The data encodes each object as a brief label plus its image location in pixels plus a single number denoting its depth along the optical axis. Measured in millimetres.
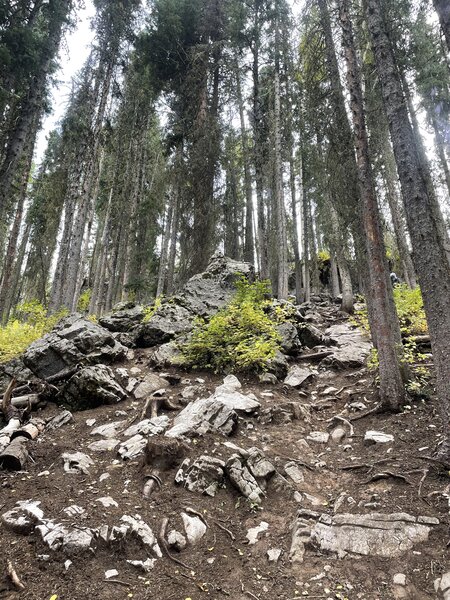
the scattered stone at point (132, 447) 4949
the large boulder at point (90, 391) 6914
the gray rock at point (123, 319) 10977
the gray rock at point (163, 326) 9805
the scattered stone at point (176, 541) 3545
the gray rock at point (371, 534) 3309
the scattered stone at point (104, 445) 5241
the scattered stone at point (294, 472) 4684
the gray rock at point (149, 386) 7098
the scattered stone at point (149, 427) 5516
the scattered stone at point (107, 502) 3898
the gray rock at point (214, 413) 5398
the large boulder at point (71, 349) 7754
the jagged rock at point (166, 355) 8273
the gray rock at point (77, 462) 4660
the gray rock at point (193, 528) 3674
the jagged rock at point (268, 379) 7562
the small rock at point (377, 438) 5137
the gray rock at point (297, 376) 7675
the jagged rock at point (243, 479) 4336
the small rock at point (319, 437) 5723
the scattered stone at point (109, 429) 5680
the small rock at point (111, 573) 3084
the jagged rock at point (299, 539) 3457
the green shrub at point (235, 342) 7863
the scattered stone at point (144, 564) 3232
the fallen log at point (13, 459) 4668
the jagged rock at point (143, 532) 3462
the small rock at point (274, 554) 3473
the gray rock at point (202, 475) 4398
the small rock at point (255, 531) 3729
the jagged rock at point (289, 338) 9078
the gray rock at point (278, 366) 7918
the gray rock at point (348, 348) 8594
